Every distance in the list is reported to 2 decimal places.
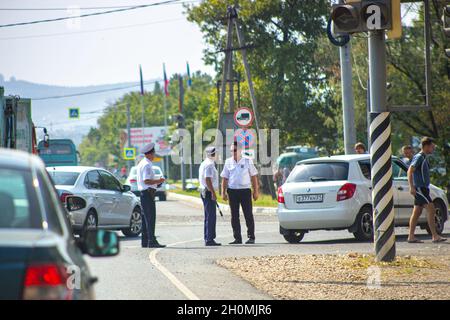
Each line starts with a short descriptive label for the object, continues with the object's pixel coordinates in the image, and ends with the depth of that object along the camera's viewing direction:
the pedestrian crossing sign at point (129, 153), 80.38
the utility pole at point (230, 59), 42.66
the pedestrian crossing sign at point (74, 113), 91.86
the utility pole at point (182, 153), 61.34
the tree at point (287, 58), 55.81
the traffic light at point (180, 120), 59.92
